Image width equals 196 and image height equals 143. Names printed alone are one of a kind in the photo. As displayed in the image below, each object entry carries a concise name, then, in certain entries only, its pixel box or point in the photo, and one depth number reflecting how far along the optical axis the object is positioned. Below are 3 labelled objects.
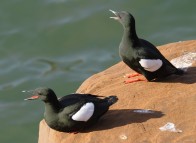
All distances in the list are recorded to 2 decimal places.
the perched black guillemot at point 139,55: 14.58
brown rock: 12.87
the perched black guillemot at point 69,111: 13.25
